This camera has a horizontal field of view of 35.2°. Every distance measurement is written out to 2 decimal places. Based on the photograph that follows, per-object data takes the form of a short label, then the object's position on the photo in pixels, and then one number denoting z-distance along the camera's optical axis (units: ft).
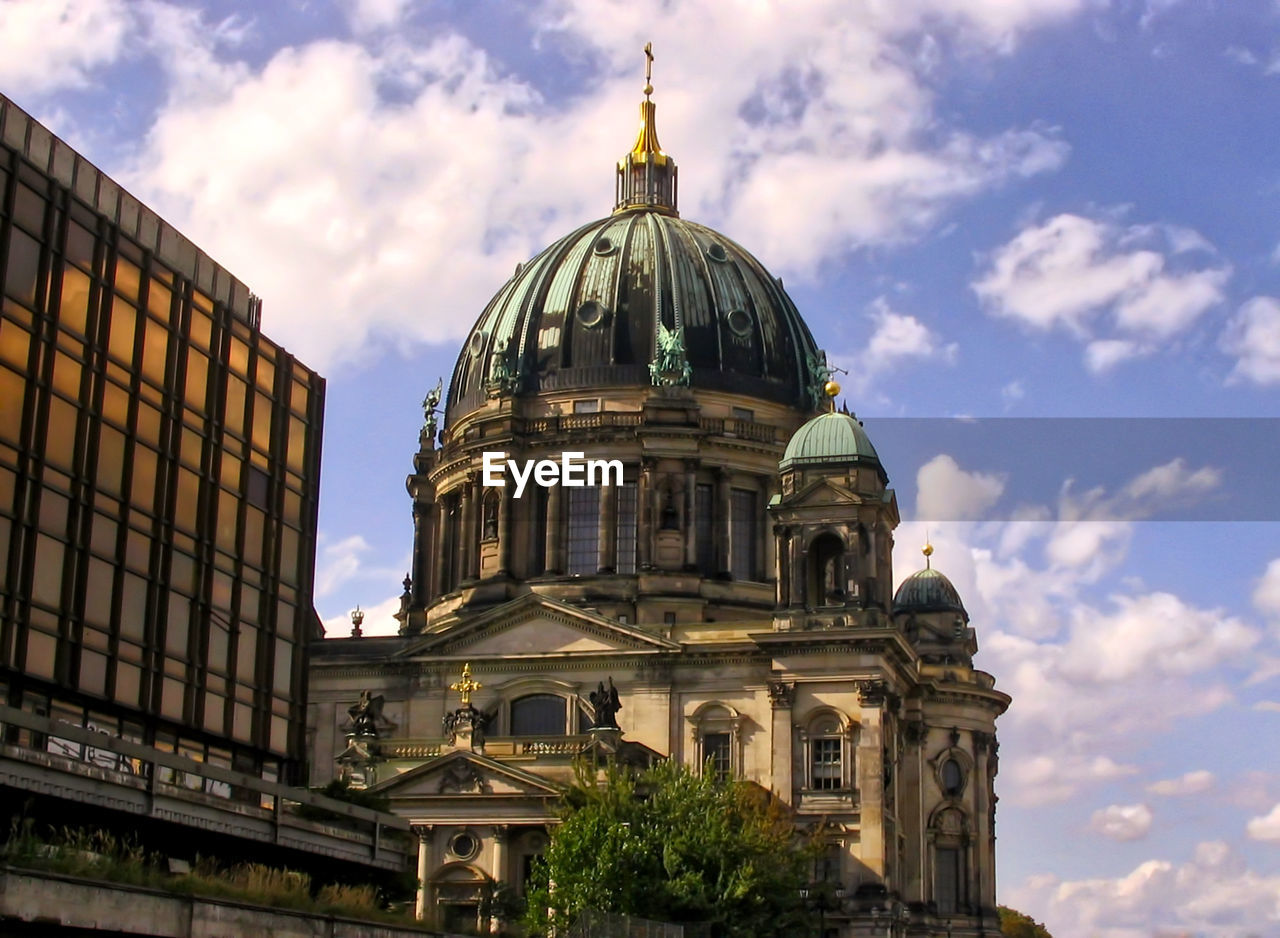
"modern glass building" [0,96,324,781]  142.41
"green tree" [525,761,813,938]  202.49
